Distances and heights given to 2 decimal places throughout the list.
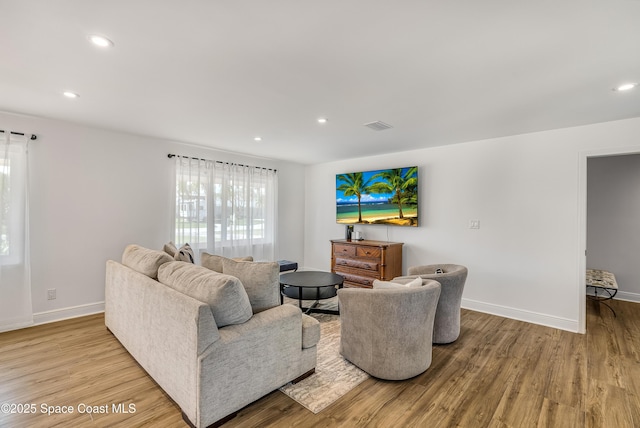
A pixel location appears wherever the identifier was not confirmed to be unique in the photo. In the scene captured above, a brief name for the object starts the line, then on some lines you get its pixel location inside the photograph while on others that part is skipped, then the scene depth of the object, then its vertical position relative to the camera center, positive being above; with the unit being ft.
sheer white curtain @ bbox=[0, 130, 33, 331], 10.49 -0.79
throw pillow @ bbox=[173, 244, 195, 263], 9.73 -1.51
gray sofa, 5.75 -2.82
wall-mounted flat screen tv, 15.23 +0.86
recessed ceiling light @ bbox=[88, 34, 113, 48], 5.87 +3.54
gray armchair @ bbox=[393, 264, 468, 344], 9.53 -3.12
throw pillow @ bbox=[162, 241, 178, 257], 10.61 -1.39
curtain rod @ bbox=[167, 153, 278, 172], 14.33 +2.79
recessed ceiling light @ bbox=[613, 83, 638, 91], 7.64 +3.34
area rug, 6.89 -4.41
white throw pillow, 8.12 -2.05
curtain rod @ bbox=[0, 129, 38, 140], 10.74 +2.92
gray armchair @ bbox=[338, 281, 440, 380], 7.50 -3.10
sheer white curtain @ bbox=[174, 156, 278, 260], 14.85 +0.24
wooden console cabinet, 14.69 -2.58
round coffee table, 11.37 -2.88
